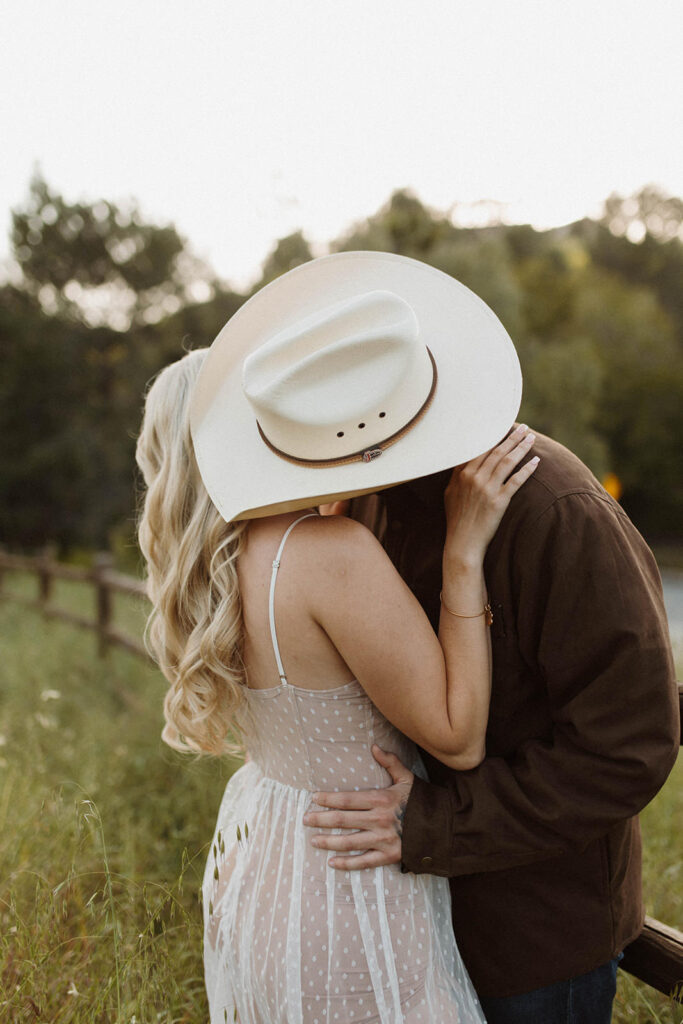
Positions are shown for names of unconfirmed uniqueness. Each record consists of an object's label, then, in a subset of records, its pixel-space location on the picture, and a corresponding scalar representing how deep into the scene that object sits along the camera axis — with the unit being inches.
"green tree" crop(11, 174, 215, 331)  986.1
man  55.9
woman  58.7
